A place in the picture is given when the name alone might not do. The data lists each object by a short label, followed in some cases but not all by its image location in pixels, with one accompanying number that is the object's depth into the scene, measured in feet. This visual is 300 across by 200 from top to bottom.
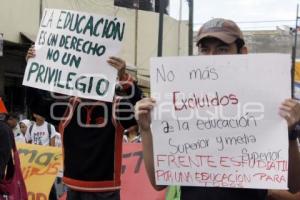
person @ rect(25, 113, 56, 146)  32.50
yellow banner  22.41
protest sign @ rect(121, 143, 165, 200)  19.74
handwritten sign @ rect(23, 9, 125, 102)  14.84
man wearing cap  9.17
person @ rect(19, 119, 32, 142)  36.20
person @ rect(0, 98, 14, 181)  15.67
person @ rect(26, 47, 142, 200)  14.92
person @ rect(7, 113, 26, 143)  32.69
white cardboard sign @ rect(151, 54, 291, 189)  9.05
